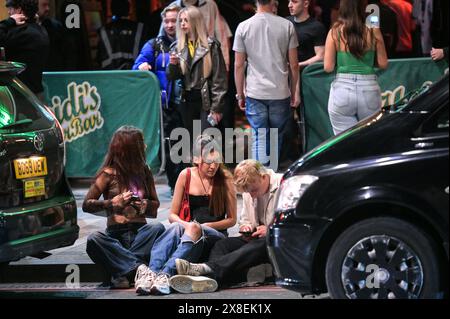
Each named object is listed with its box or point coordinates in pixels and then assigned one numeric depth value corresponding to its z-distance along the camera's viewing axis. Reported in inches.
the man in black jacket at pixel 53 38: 519.5
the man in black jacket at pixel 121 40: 539.5
